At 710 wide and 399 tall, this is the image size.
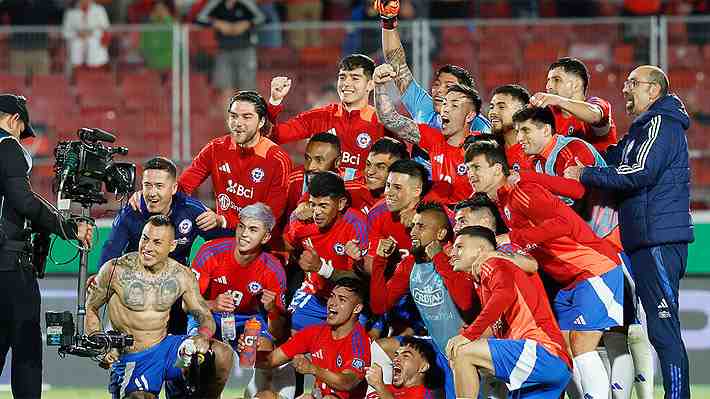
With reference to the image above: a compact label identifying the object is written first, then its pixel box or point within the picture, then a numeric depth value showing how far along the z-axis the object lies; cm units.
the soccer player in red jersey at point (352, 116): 2059
